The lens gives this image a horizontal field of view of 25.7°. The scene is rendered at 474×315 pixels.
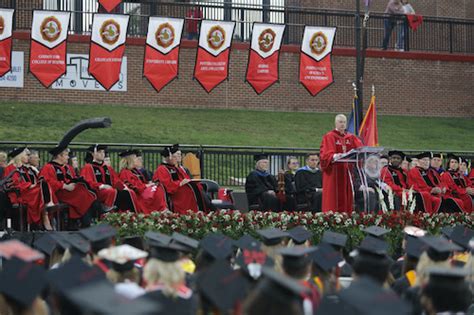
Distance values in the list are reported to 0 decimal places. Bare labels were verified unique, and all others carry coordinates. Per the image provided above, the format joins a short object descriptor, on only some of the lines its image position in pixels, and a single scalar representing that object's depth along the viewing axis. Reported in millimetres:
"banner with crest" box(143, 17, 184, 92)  21609
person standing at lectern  16047
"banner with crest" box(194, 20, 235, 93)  21844
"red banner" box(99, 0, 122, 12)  24536
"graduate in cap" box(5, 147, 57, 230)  15766
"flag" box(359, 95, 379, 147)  20188
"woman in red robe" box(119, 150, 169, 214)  17484
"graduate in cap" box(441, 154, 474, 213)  19406
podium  15234
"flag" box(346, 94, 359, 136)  20869
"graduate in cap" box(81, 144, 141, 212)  17039
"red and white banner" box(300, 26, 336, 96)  22984
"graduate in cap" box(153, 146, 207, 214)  17831
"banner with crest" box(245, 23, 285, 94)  22250
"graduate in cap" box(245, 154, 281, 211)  18938
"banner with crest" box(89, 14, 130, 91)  21094
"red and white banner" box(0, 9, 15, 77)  20359
